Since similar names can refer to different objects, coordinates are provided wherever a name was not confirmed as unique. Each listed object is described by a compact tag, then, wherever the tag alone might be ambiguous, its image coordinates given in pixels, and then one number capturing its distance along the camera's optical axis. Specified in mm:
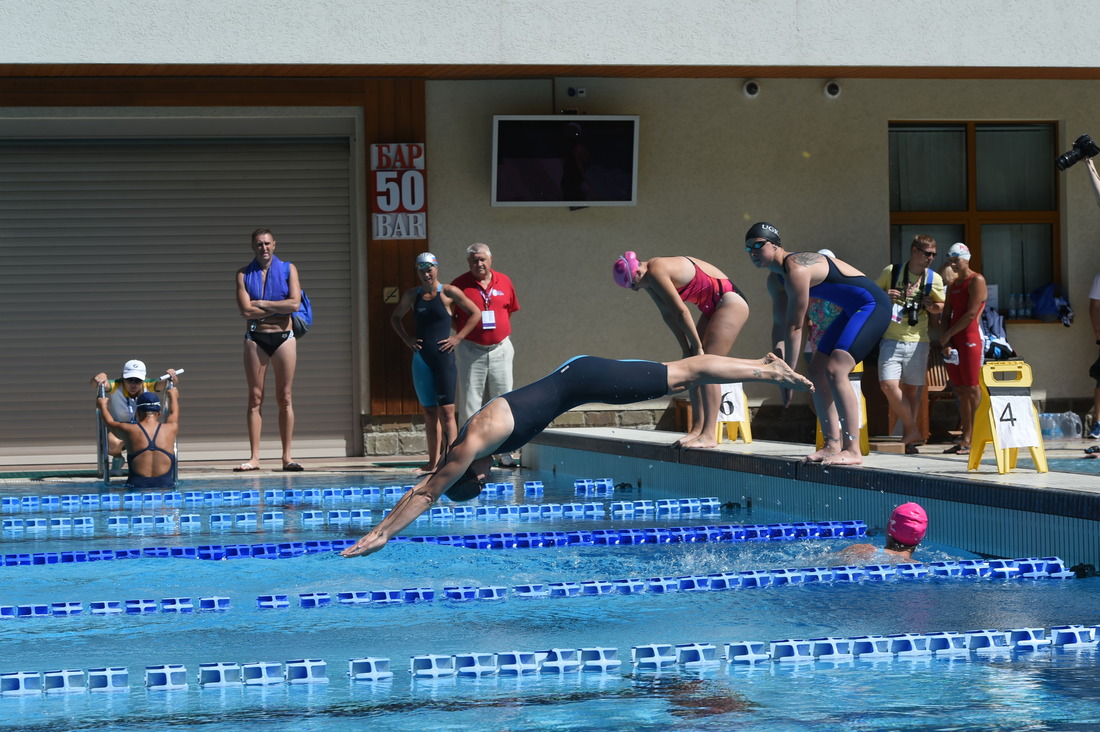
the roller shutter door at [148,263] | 27109
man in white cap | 20500
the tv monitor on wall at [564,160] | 26656
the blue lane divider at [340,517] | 17172
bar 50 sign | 26453
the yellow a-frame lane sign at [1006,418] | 14844
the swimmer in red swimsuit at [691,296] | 17297
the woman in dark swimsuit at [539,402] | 11594
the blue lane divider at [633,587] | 11781
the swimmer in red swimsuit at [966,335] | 20672
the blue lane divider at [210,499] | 19344
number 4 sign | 14844
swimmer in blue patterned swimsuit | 15867
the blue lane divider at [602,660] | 8719
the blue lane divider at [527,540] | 14641
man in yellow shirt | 21406
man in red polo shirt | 22594
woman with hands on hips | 22016
